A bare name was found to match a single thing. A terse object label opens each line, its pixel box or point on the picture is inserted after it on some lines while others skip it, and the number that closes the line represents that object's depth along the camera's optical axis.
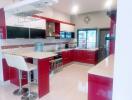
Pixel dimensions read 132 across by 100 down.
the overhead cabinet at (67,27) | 4.18
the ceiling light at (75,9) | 3.80
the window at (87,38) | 4.91
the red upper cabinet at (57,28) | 3.97
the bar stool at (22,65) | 1.87
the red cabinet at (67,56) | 4.02
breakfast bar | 2.07
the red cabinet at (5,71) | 2.61
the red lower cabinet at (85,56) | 4.35
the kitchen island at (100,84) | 1.11
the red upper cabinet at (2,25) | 2.47
